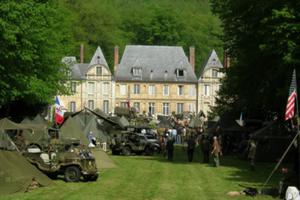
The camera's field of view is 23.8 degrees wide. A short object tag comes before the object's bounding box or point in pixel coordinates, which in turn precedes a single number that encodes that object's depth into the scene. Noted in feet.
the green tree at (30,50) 123.34
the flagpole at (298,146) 79.47
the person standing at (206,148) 127.45
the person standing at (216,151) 118.32
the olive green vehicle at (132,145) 152.05
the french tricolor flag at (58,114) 159.39
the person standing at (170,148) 134.82
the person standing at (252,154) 111.65
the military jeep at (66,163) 87.51
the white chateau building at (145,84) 333.62
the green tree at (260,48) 105.81
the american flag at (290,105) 82.64
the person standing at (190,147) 130.72
